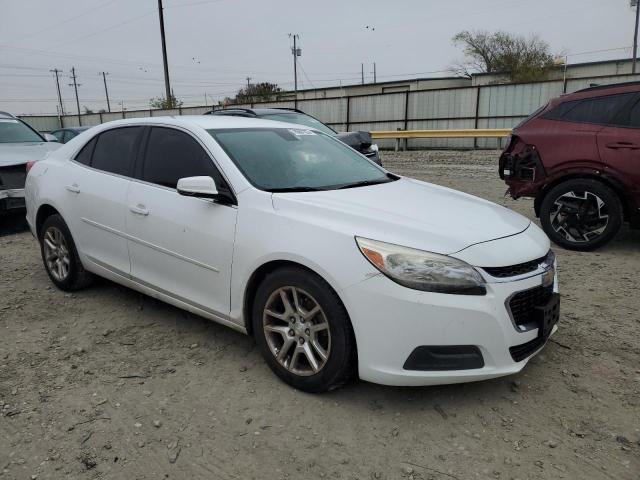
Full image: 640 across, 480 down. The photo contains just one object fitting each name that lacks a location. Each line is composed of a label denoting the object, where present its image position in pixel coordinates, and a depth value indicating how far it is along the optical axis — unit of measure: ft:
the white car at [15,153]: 22.84
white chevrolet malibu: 8.26
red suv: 17.47
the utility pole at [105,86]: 276.82
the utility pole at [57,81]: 262.88
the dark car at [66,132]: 48.48
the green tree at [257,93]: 132.77
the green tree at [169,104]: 100.23
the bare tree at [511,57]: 120.98
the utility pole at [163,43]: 94.89
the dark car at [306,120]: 29.01
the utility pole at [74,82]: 264.05
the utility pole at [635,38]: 107.72
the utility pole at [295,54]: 201.57
